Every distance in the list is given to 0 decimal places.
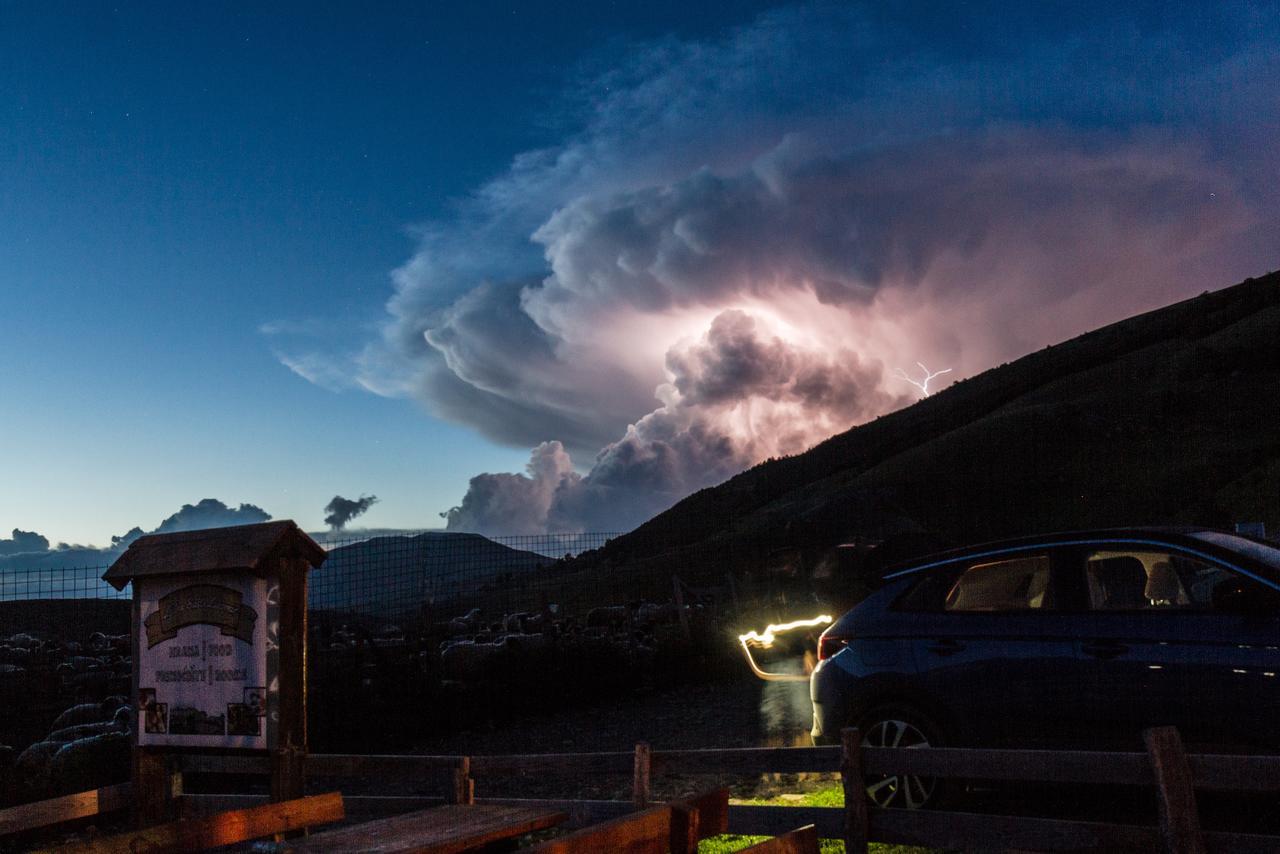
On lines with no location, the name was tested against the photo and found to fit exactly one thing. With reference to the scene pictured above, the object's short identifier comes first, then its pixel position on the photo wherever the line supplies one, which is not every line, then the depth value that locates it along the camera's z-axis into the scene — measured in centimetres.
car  665
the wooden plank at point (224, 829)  407
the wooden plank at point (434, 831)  427
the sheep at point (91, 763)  1119
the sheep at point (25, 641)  2627
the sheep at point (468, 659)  1767
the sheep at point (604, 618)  2508
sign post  688
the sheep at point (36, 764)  1101
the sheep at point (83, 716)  1380
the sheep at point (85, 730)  1227
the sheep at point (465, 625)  2100
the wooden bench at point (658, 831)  310
